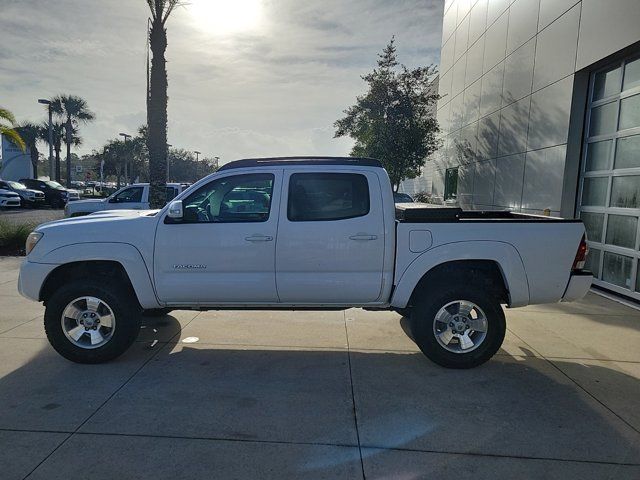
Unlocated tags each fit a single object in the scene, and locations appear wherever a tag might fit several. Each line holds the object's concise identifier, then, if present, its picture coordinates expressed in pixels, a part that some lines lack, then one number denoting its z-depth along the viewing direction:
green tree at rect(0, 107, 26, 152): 13.70
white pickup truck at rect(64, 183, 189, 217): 12.73
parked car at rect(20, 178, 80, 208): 27.88
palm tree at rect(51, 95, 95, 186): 42.78
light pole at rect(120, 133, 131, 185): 50.17
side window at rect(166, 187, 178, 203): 13.33
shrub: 11.11
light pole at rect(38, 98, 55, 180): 30.18
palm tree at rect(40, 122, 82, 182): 44.03
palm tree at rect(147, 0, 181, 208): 11.21
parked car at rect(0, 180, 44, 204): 26.78
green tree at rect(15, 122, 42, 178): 44.84
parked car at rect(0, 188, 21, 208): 25.07
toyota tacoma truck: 4.31
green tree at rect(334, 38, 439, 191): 19.00
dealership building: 7.54
